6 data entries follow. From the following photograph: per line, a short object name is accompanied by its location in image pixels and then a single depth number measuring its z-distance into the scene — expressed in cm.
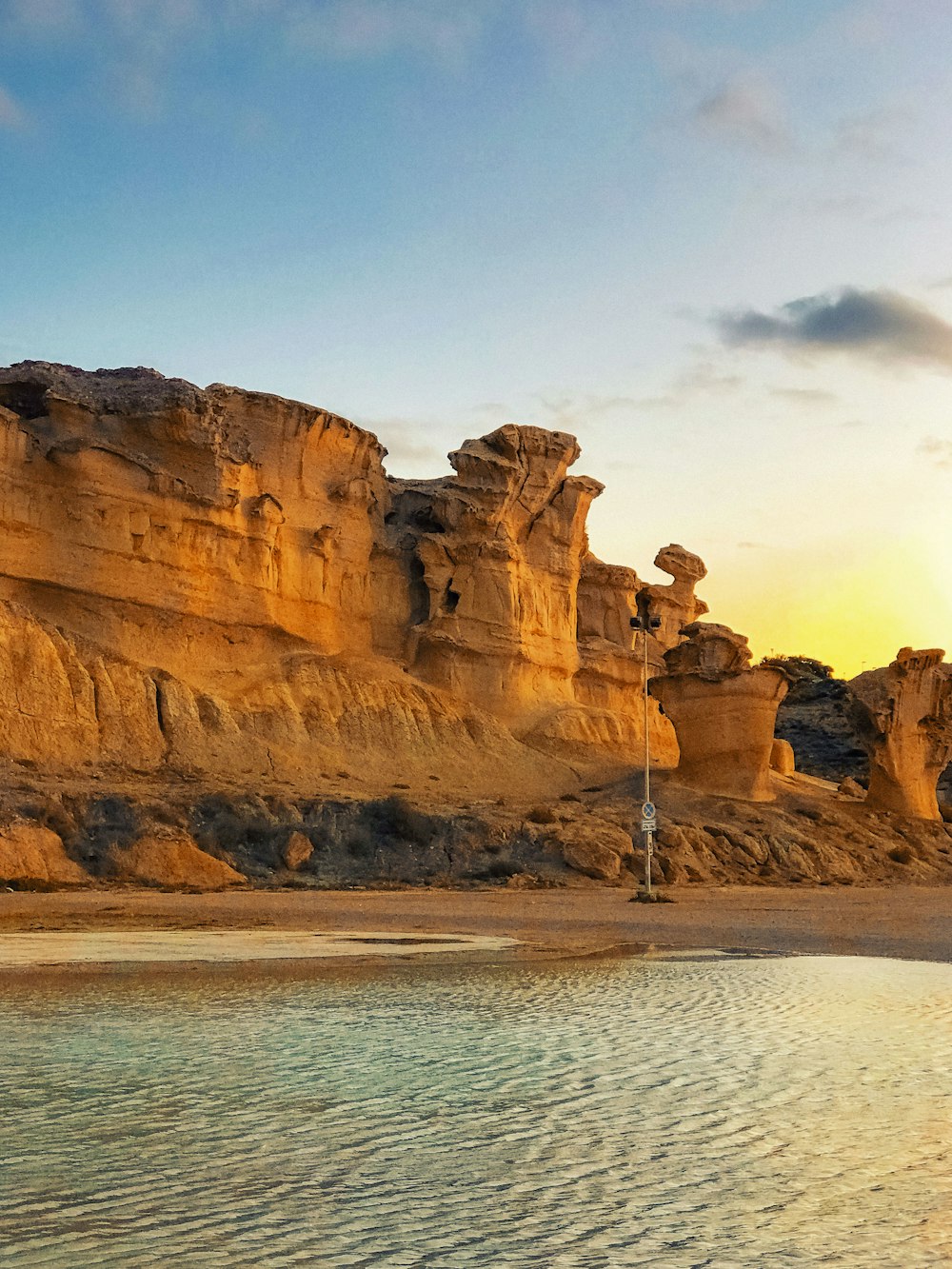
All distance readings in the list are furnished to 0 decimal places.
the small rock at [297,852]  2930
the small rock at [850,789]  4859
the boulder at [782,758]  5169
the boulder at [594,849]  3061
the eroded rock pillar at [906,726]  4403
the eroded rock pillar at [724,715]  4072
